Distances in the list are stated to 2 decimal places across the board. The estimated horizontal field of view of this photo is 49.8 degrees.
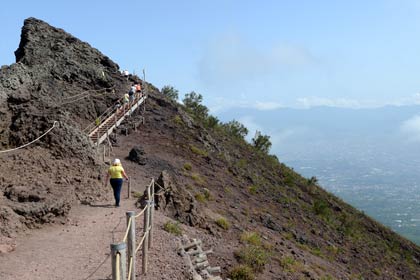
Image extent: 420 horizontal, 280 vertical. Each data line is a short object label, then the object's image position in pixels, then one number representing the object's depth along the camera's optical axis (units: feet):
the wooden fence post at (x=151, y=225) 38.88
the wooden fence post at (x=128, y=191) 57.57
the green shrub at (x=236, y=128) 199.53
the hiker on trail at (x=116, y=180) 51.78
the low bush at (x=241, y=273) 43.42
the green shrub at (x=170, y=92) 209.37
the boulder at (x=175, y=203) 54.44
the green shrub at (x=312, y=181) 154.54
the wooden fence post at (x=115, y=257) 22.65
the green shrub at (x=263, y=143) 192.95
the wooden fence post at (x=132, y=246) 29.63
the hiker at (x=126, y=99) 113.11
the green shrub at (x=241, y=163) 122.52
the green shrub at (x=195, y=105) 189.22
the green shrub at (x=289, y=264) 53.98
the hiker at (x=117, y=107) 108.06
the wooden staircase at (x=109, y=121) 88.43
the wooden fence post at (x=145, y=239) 34.60
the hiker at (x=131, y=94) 117.92
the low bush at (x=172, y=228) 45.73
